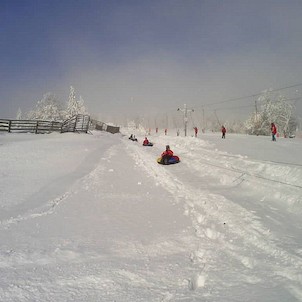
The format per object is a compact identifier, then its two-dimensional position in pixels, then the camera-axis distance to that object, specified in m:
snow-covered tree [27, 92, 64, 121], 83.31
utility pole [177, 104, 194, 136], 62.41
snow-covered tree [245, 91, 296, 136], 68.56
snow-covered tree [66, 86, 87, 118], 86.38
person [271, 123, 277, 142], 25.80
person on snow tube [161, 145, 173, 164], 14.90
